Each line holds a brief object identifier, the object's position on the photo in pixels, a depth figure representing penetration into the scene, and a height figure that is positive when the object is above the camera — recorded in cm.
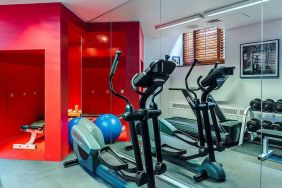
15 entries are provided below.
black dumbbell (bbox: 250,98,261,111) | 280 -20
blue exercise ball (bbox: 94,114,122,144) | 474 -81
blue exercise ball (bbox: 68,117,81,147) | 450 -75
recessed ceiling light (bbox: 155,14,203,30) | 368 +114
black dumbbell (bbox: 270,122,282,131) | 274 -46
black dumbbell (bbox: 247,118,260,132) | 285 -47
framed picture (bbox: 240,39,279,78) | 270 +36
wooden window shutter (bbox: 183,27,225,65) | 329 +65
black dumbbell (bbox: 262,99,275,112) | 271 -20
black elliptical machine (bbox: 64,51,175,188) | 252 -88
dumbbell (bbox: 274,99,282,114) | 269 -21
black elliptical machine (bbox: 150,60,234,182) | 312 -81
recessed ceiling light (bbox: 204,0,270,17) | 289 +117
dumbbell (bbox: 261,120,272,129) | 278 -44
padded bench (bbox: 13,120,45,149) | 469 -92
